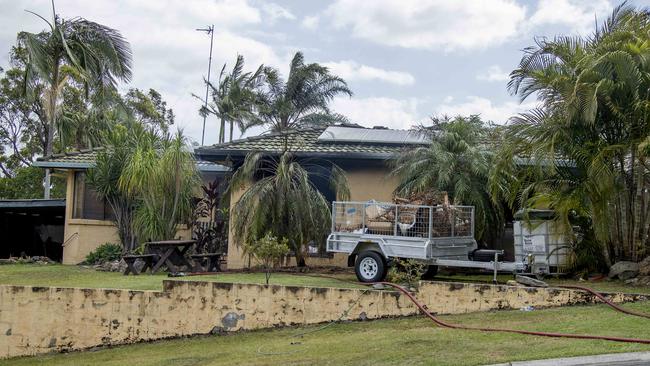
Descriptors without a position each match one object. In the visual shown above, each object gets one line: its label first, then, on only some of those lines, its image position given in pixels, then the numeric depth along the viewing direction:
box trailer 12.35
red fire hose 7.61
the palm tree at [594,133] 11.79
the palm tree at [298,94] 38.28
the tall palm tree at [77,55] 22.75
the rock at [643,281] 11.57
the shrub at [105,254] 19.19
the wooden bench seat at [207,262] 15.49
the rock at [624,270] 12.02
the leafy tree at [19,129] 37.16
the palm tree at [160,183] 17.03
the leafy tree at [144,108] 40.75
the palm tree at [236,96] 39.28
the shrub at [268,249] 14.21
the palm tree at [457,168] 14.75
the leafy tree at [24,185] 34.50
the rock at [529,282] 10.98
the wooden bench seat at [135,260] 15.13
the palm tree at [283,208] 15.31
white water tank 13.07
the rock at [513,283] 11.20
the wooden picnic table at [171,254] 15.02
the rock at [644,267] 11.79
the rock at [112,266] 17.17
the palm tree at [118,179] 19.28
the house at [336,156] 16.98
